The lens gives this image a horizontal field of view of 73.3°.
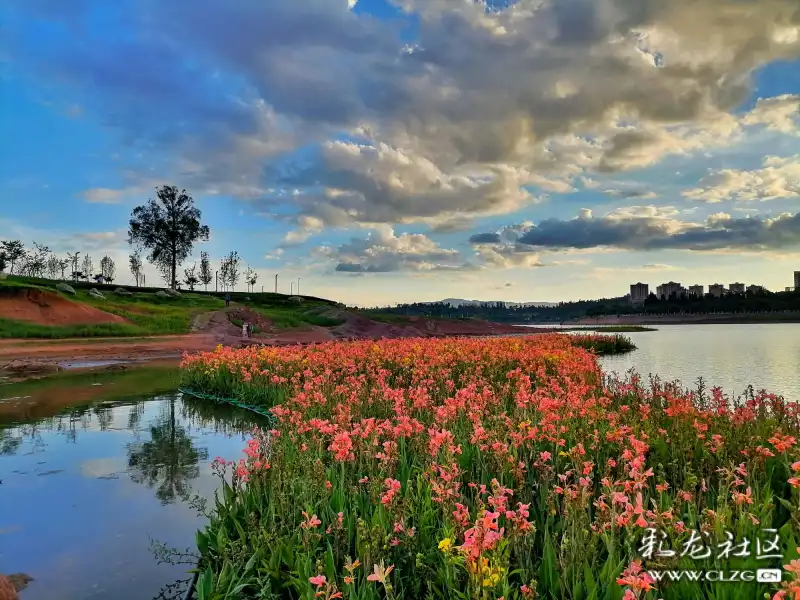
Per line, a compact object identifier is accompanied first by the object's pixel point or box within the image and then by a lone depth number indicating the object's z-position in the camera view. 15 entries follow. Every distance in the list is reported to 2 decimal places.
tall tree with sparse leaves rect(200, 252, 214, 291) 121.19
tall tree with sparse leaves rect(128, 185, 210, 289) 87.31
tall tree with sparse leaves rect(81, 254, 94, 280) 122.19
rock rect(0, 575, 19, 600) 4.29
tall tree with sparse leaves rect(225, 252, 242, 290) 124.12
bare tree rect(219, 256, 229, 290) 124.12
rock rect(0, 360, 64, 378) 23.89
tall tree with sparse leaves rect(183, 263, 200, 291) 120.75
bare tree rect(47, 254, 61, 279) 115.16
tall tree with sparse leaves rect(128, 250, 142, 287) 116.38
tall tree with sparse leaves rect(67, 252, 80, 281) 118.38
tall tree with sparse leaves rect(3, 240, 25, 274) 96.24
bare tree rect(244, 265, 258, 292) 127.56
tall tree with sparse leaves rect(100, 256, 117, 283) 120.28
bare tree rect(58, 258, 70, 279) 117.00
